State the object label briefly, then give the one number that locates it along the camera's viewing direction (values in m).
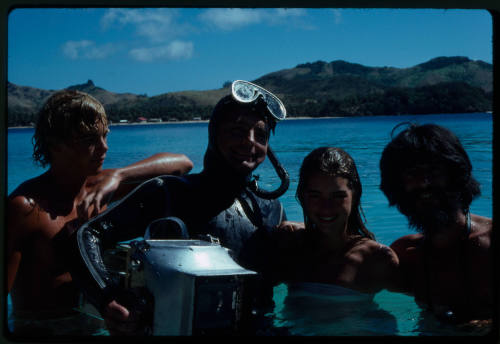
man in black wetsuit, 2.42
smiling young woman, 2.59
